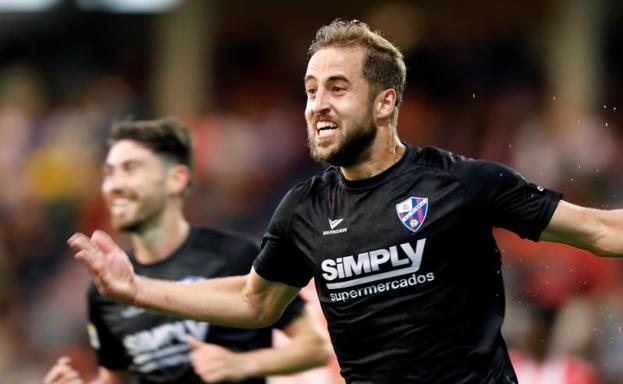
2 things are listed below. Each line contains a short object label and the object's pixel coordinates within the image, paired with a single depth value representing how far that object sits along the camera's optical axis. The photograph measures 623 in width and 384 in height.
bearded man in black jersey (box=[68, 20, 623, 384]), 9.11
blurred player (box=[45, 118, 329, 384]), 12.13
